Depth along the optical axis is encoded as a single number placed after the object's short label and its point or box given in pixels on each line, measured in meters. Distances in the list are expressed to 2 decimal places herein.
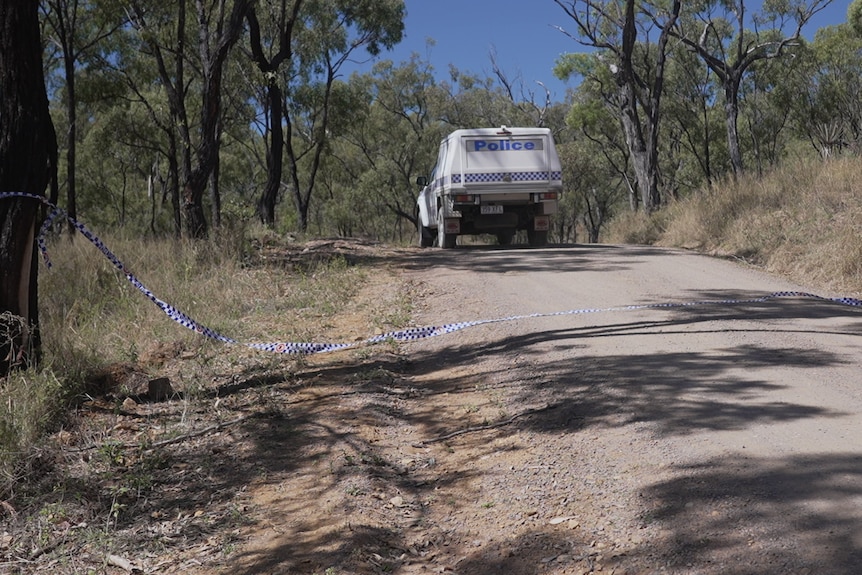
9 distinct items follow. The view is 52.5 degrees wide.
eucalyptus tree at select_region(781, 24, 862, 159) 36.75
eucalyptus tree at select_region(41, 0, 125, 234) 20.33
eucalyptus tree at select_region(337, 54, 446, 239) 47.34
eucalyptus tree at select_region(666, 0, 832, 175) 26.56
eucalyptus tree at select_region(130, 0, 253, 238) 14.38
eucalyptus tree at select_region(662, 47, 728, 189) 39.97
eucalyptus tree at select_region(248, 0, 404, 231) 30.77
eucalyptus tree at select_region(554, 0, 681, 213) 21.81
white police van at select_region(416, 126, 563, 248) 16.88
